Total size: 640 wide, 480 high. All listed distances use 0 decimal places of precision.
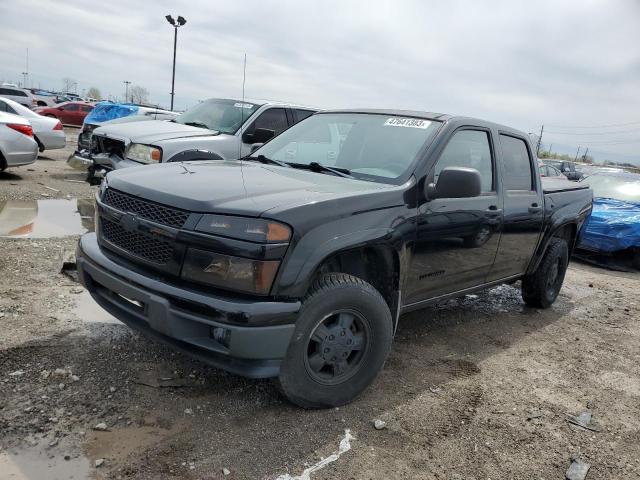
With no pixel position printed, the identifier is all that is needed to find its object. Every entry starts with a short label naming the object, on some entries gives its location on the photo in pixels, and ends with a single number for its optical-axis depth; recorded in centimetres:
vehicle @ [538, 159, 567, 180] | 1851
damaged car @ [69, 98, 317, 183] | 684
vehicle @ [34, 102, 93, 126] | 2808
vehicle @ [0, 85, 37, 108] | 2606
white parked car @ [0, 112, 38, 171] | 921
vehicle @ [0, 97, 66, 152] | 1286
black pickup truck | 262
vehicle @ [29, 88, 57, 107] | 3085
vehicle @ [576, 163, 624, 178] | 2995
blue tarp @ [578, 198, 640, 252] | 797
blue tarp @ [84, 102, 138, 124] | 1409
